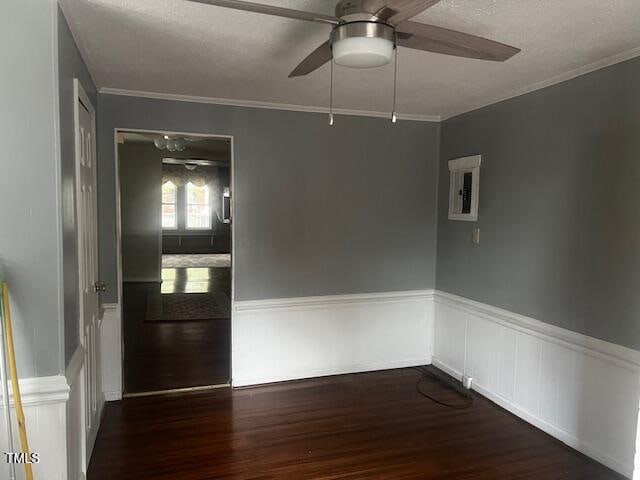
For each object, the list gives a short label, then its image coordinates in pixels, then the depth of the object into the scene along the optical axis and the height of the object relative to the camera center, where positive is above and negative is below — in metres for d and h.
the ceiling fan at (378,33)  1.43 +0.63
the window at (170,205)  11.16 +0.07
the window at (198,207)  11.43 +0.04
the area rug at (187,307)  5.54 -1.34
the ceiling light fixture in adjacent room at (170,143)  5.72 +0.86
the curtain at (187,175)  10.91 +0.83
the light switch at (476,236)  3.48 -0.18
